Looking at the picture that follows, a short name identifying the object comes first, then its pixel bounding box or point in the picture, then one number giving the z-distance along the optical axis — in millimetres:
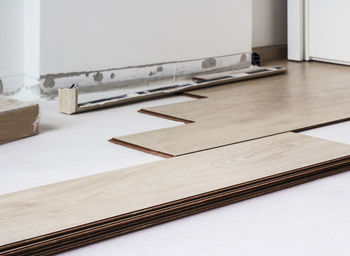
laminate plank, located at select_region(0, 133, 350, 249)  2146
